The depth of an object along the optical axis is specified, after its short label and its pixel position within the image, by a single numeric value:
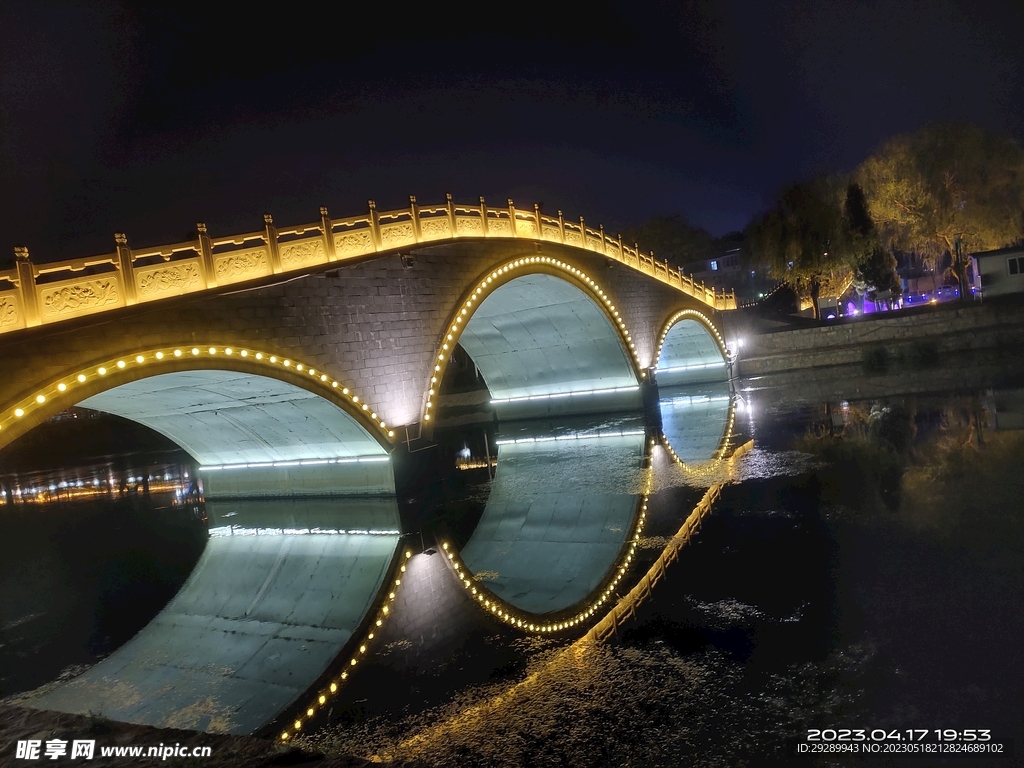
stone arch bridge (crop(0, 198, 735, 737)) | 5.98
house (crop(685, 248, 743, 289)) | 56.91
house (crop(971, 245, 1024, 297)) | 32.28
